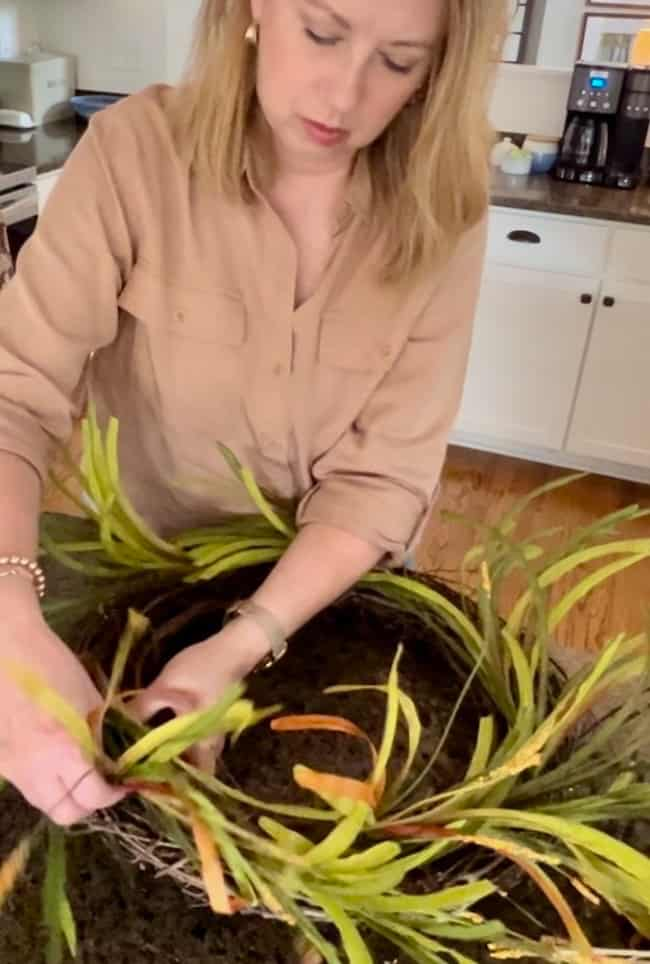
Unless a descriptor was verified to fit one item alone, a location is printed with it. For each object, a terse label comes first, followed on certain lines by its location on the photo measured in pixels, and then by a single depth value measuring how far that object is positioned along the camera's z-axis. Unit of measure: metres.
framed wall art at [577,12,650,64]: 3.18
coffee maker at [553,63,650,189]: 2.75
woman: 0.82
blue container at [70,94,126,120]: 3.16
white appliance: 3.04
